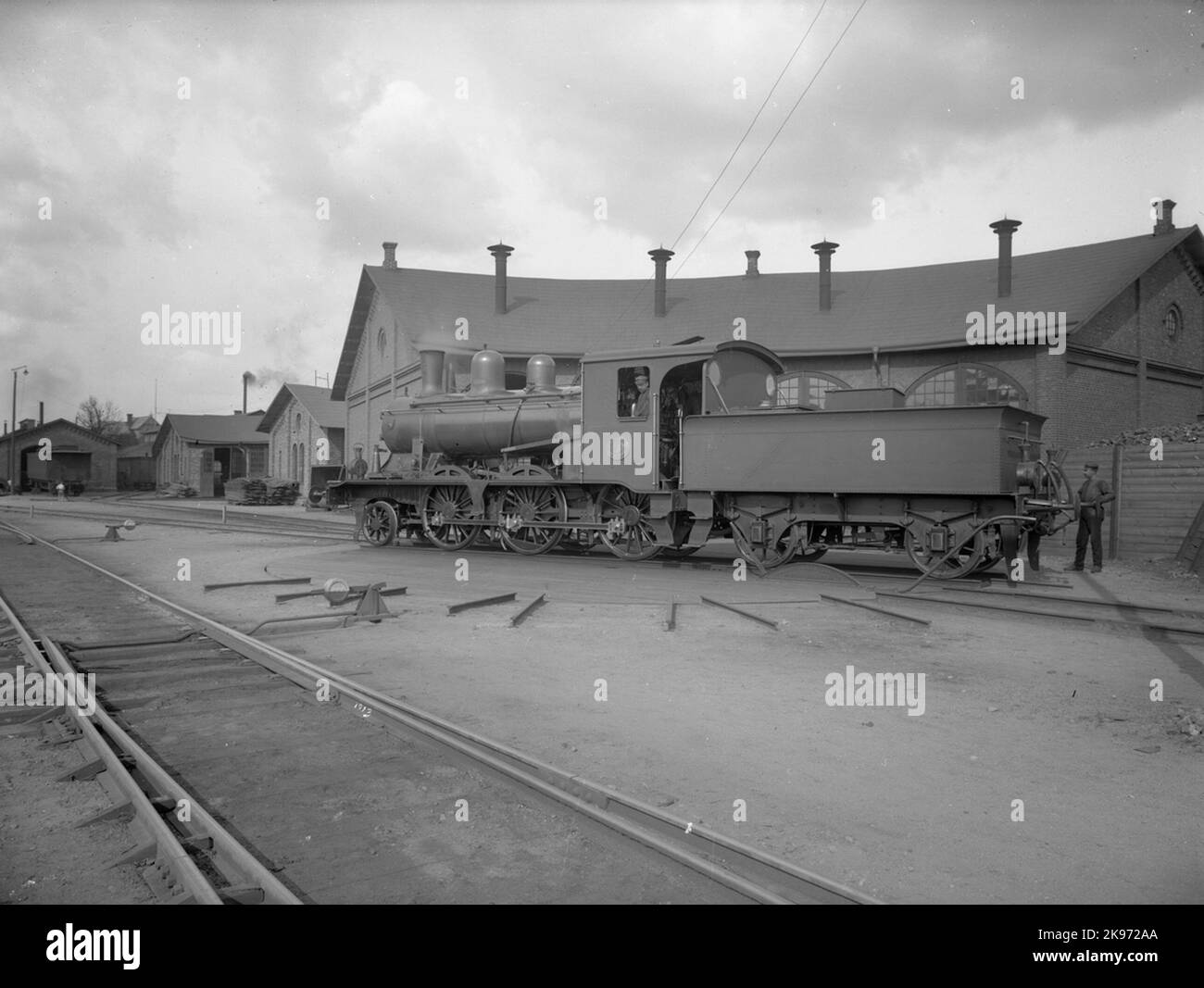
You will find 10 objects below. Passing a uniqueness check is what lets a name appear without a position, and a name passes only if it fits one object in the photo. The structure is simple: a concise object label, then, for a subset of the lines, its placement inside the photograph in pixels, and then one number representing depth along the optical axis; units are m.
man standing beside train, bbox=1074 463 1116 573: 12.60
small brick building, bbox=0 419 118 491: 63.16
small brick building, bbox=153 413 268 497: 53.41
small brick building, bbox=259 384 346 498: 37.59
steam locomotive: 10.62
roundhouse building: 21.16
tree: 102.32
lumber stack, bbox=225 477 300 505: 36.62
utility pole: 57.28
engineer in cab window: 12.92
